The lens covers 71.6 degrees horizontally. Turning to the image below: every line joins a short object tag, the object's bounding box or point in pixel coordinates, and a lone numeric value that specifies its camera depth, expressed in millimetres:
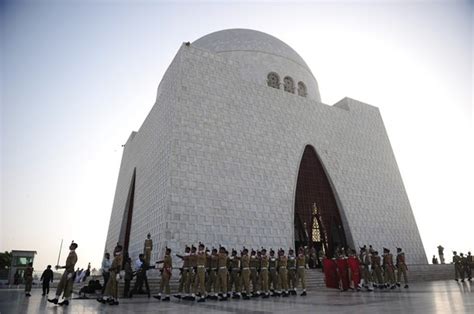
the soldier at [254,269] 8633
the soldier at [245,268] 8198
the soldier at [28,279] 10758
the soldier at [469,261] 12720
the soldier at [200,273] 7477
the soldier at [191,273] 7863
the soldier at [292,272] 9211
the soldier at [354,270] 9781
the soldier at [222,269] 7898
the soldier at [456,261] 12516
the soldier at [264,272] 8367
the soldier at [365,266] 10055
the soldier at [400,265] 10422
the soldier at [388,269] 10305
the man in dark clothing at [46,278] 10397
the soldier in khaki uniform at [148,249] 9578
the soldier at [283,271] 8625
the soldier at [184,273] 7968
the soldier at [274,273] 8672
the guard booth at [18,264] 18750
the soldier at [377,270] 10180
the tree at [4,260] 36281
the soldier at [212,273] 8148
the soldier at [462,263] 12648
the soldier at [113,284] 6855
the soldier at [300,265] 9148
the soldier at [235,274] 8453
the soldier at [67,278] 6680
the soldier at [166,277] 7734
